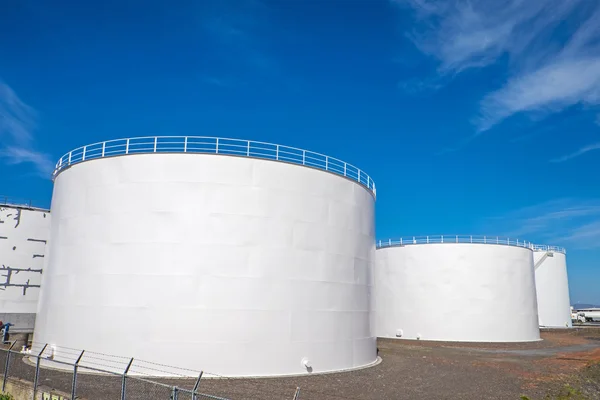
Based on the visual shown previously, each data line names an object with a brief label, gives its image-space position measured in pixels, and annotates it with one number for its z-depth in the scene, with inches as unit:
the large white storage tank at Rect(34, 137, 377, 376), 570.6
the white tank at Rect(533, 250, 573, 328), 1656.0
